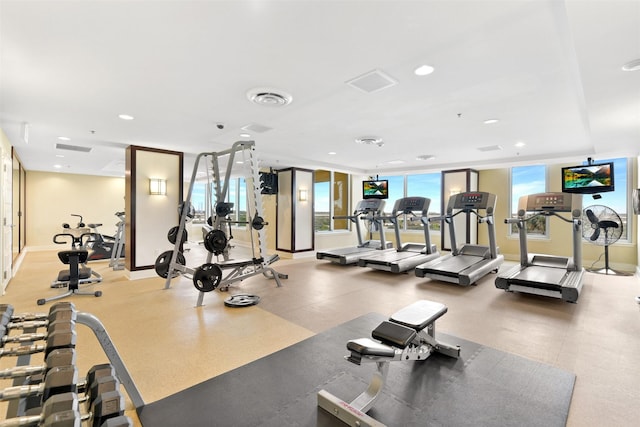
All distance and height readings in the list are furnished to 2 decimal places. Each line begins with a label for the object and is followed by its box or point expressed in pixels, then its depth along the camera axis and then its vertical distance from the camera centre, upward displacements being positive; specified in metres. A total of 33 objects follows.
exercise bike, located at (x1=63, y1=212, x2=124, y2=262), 7.22 -0.87
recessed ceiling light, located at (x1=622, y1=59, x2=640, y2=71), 2.60 +1.25
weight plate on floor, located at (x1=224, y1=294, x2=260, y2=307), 4.29 -1.29
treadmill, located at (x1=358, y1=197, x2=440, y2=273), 6.60 -1.06
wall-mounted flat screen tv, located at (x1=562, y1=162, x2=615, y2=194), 5.40 +0.57
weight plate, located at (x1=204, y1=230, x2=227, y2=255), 4.24 -0.42
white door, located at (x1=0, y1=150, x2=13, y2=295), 4.78 -0.08
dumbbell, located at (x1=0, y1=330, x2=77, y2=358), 0.96 -0.42
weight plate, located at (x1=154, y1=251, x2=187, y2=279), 5.05 -0.88
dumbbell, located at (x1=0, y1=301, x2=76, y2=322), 1.22 -0.43
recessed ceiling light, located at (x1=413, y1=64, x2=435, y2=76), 2.92 +1.37
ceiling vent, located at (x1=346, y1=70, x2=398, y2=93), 3.05 +1.35
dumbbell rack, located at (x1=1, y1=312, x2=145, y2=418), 1.09 -0.71
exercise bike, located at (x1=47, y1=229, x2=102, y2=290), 4.84 -1.01
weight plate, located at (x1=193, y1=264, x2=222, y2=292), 4.02 -0.87
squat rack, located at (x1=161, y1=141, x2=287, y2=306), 4.08 -0.44
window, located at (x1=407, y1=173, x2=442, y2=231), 10.00 +0.76
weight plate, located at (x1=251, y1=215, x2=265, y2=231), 4.63 -0.18
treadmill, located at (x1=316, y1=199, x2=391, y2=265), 7.52 -0.95
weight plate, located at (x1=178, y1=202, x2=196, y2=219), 4.96 +0.02
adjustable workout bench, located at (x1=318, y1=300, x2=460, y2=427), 1.90 -0.94
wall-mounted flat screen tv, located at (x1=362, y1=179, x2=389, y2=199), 9.18 +0.65
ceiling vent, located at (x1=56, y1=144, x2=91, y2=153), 6.18 +1.33
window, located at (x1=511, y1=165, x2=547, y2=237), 8.52 +0.70
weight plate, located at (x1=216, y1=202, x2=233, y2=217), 4.60 +0.03
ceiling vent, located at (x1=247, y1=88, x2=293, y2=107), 3.47 +1.35
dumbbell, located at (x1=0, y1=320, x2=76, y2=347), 1.03 -0.42
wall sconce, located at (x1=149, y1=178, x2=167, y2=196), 6.19 +0.51
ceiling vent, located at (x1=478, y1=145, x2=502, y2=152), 6.40 +1.34
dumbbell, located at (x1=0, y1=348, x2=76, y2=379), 0.86 -0.43
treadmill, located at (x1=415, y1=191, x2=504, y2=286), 5.41 -1.02
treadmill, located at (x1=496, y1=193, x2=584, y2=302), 4.43 -1.03
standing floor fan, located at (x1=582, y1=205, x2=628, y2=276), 5.77 -0.28
